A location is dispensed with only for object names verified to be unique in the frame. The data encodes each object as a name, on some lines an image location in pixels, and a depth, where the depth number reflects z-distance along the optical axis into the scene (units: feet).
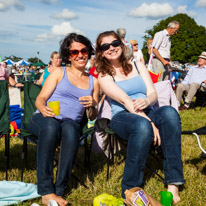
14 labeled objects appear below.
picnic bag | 6.85
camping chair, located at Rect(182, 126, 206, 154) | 8.06
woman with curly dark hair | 7.95
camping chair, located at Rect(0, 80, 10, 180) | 10.53
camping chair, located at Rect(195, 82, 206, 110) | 25.14
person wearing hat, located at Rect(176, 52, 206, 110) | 24.75
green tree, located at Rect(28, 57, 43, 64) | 277.31
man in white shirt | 21.15
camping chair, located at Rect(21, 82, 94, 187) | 9.98
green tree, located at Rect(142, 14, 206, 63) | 135.13
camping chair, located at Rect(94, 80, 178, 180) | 9.97
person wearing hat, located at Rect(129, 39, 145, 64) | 26.32
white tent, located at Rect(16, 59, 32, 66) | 154.68
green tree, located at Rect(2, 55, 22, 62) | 251.60
